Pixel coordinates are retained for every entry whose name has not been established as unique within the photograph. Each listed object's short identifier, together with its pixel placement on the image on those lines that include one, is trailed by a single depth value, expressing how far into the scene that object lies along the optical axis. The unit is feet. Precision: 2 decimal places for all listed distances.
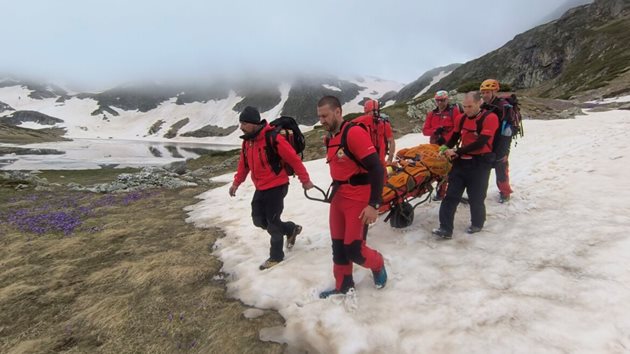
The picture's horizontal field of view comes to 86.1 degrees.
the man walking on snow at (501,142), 23.90
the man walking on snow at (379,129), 25.68
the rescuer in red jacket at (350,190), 14.99
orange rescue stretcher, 23.31
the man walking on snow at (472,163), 20.62
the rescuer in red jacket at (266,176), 20.49
